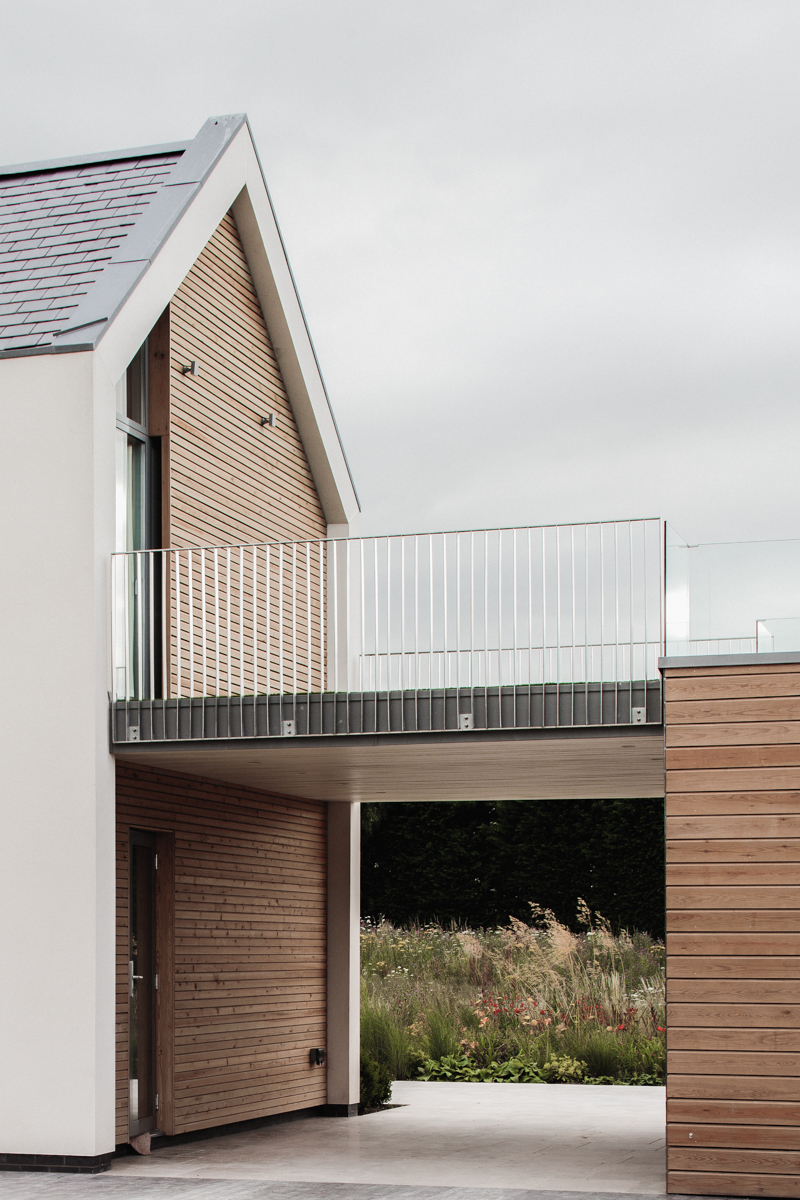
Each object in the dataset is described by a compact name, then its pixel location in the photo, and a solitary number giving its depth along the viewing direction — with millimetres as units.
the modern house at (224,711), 8203
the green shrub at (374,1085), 13828
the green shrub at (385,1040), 16094
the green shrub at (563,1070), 16016
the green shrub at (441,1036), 16781
